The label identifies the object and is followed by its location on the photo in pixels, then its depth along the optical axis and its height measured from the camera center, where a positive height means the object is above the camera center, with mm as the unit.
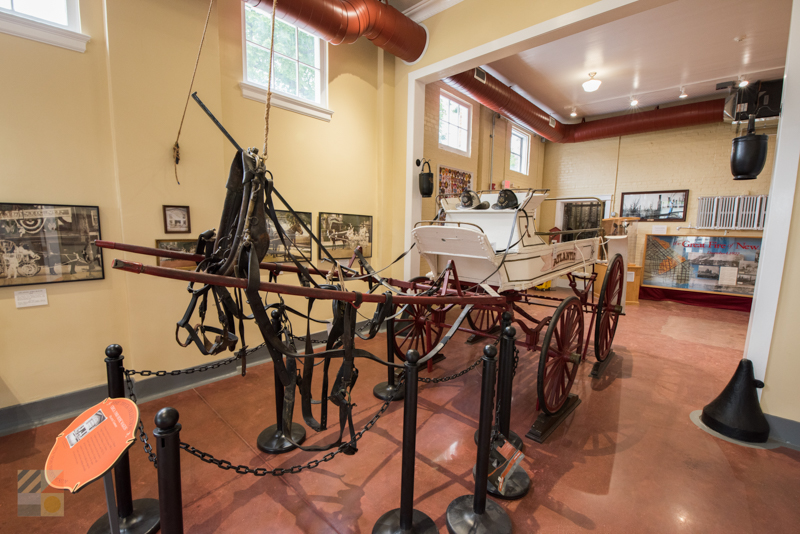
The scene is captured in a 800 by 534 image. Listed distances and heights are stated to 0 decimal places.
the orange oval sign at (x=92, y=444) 1139 -786
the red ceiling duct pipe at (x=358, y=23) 3666 +2451
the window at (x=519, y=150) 9383 +2236
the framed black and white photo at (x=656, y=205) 8350 +683
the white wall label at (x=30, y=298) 2829 -637
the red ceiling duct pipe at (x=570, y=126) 6160 +2523
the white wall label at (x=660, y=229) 8531 +87
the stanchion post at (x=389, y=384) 3146 -1608
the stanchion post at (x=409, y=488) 1681 -1358
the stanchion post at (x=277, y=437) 2648 -1682
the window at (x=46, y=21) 2648 +1573
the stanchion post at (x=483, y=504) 1875 -1654
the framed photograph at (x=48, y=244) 2754 -193
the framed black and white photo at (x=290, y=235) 4246 -142
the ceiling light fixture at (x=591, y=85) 6435 +2740
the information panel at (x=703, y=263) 7555 -689
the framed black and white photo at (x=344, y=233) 4883 -96
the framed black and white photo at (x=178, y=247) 3391 -243
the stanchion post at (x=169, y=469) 1240 -908
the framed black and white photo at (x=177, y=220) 3402 +32
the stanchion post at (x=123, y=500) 1811 -1566
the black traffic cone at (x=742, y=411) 2855 -1497
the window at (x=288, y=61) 4086 +2073
